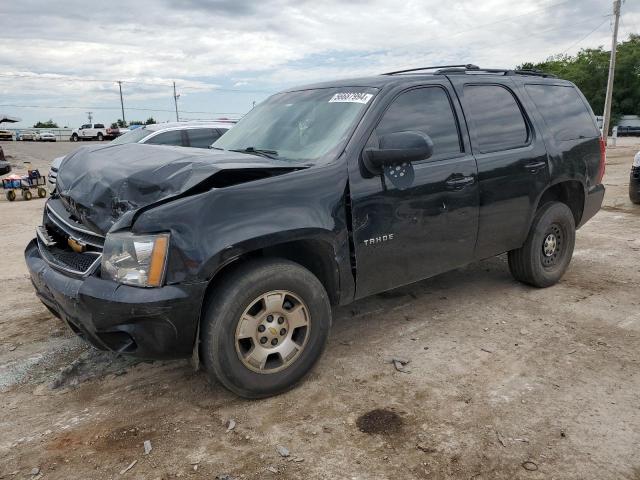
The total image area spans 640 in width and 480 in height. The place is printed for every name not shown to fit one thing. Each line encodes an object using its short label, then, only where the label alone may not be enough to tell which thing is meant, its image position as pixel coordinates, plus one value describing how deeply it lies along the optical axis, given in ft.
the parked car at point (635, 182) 31.22
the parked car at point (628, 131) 148.97
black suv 9.39
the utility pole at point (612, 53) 111.14
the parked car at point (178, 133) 32.58
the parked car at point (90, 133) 176.86
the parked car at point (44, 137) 175.42
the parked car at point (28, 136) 174.81
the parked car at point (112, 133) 173.06
